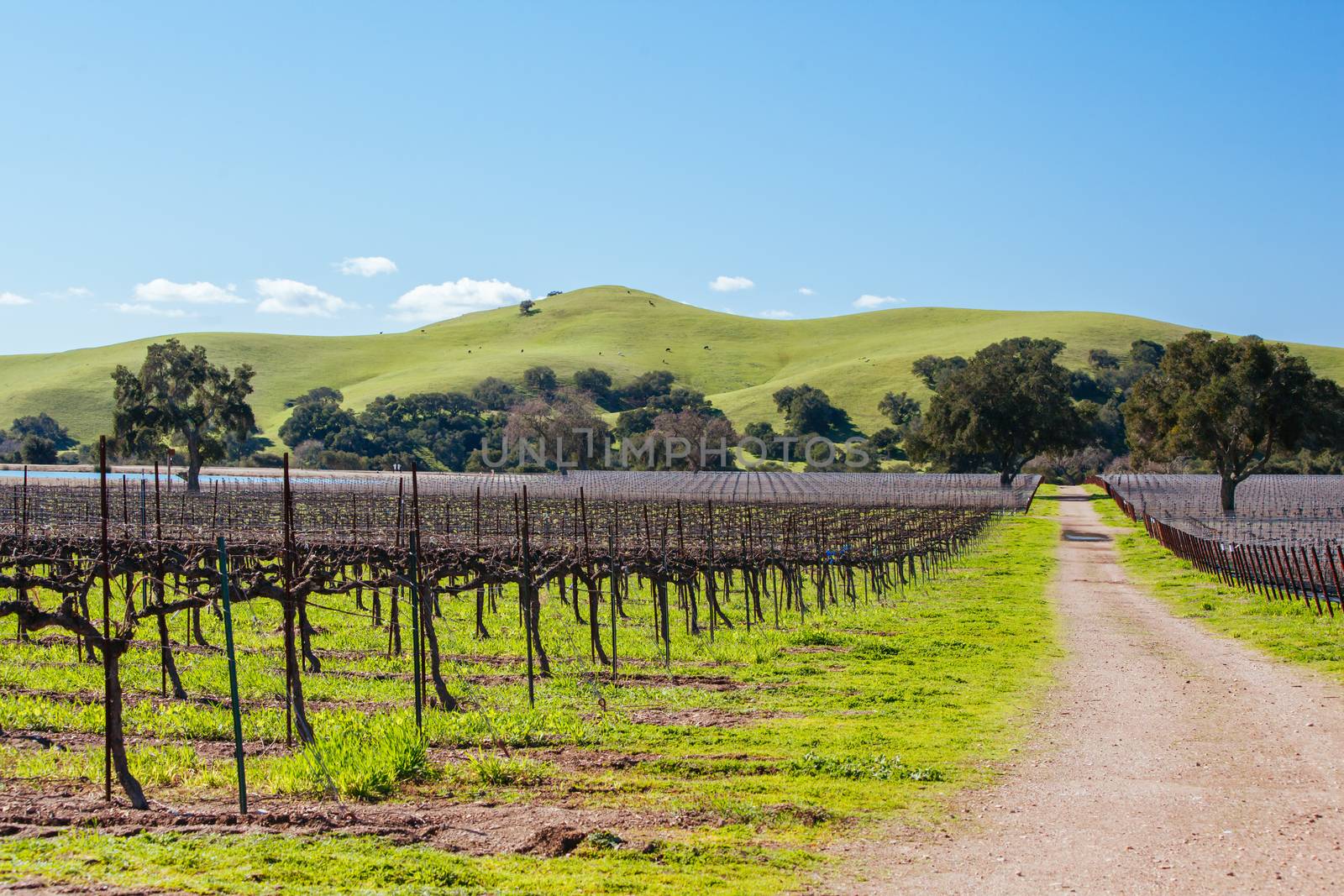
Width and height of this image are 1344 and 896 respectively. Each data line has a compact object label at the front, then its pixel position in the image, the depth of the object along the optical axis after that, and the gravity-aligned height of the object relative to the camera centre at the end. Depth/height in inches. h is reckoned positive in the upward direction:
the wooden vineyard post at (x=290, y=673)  433.7 -77.5
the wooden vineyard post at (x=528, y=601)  534.6 -75.2
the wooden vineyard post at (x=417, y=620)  474.0 -69.8
